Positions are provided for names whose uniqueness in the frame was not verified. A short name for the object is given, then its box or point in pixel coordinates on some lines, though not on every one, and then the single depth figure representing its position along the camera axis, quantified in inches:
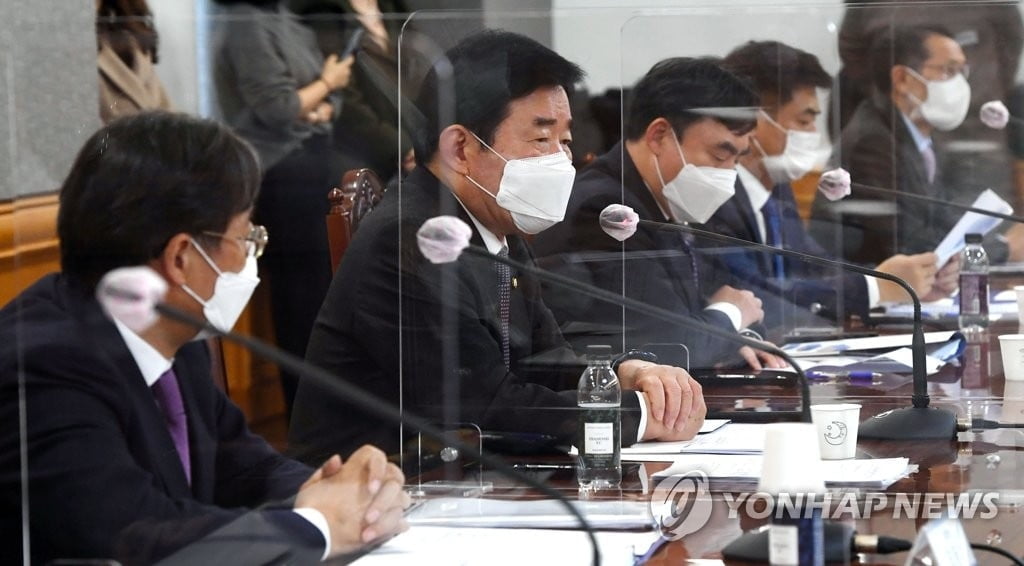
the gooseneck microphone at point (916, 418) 243.7
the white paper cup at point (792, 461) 205.7
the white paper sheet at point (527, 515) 222.7
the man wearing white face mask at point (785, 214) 283.1
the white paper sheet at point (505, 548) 217.5
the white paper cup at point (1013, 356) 264.9
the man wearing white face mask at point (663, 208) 246.7
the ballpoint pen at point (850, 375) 267.1
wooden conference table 219.7
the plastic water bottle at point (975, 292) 292.1
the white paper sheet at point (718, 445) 238.7
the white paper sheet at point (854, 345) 278.7
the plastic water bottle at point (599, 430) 233.5
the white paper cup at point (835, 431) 236.5
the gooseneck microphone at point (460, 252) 222.6
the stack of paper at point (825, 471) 229.1
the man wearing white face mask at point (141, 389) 214.2
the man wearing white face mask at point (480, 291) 230.5
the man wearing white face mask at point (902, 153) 312.4
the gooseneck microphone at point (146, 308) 211.2
